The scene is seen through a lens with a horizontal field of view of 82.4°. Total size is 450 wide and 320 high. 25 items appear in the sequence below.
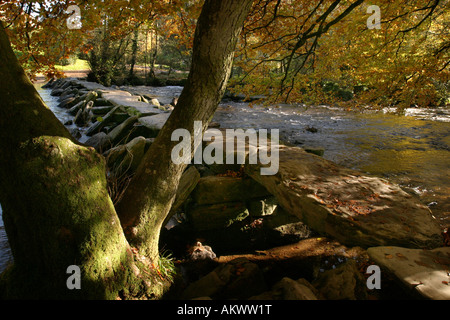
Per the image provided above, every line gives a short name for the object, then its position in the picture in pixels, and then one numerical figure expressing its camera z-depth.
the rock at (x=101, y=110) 9.46
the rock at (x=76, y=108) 11.02
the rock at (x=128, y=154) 4.53
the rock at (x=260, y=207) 4.52
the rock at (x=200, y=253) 3.54
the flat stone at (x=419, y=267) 2.11
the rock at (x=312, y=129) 10.72
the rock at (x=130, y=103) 7.94
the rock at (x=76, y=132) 7.72
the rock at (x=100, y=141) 5.82
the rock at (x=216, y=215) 4.30
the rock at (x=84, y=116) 9.49
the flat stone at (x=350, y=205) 2.92
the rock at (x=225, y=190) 4.29
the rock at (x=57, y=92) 16.58
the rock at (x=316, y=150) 5.89
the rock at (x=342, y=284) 2.29
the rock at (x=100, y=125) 7.87
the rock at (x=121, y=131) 6.11
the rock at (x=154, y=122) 6.25
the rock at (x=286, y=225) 4.34
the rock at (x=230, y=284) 2.54
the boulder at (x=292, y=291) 2.00
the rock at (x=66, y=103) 12.96
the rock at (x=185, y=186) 3.81
